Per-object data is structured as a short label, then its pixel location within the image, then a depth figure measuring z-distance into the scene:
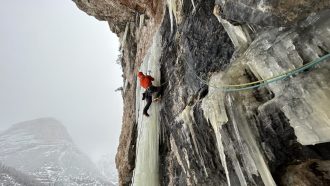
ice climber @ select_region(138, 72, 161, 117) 9.98
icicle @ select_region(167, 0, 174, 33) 9.20
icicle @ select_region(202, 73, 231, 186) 6.08
